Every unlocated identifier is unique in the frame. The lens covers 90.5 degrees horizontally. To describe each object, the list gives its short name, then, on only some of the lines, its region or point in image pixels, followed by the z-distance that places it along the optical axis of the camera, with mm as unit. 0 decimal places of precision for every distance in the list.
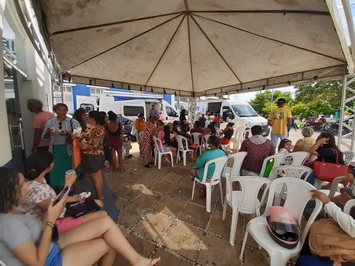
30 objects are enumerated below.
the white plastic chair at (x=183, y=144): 5105
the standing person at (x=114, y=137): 4230
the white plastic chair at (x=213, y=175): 2816
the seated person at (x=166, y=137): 4912
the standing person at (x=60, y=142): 2859
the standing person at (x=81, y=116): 3481
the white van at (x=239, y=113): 9773
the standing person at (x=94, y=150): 2701
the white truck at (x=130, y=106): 11328
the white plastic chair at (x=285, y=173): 2428
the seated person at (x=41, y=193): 1497
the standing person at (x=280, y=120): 4754
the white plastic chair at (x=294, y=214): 1518
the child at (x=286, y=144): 3504
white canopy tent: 2160
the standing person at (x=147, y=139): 4906
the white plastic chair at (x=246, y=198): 2066
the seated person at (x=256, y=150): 2920
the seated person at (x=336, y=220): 1277
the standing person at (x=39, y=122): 3045
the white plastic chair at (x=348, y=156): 3262
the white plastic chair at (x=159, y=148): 4750
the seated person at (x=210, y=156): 2844
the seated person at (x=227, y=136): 5047
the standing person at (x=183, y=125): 5683
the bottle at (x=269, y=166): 2865
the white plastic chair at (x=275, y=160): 2811
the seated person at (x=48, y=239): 1030
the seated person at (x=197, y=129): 5754
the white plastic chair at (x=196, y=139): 5629
